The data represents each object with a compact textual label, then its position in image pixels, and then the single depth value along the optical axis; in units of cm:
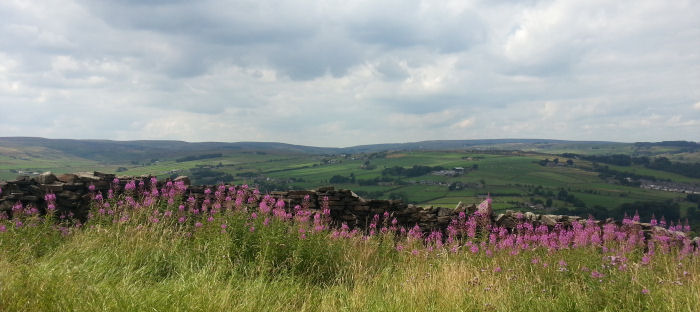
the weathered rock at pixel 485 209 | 1018
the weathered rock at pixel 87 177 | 987
